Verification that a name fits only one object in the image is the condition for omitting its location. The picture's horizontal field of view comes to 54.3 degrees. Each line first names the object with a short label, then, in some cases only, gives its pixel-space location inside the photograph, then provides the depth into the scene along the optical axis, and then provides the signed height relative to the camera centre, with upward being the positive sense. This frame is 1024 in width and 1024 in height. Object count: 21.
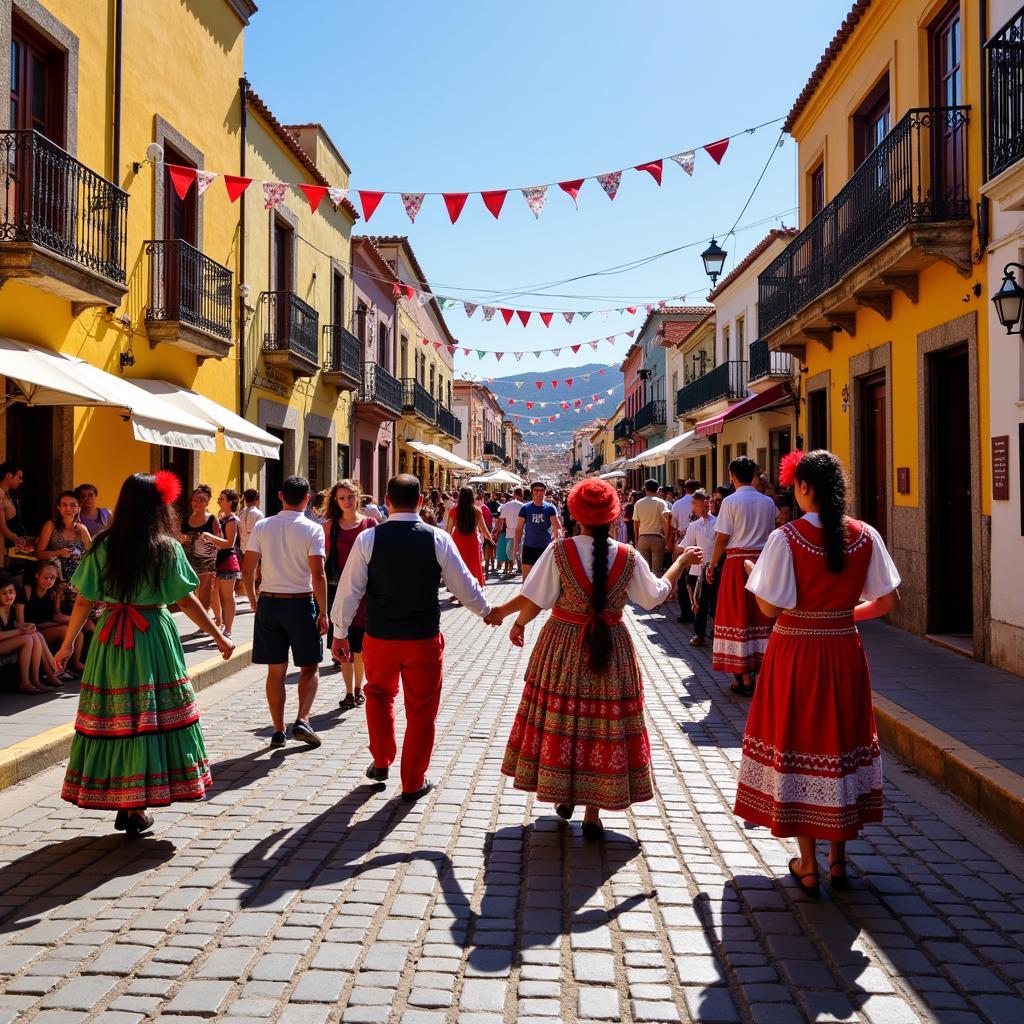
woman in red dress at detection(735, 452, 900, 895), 4.05 -0.65
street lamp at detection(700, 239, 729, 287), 17.77 +4.76
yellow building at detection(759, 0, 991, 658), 9.58 +2.63
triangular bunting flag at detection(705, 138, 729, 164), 11.54 +4.35
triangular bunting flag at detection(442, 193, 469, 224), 12.41 +4.02
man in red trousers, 5.33 -0.45
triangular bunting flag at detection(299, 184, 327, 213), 12.79 +4.28
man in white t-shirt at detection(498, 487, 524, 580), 19.60 -0.18
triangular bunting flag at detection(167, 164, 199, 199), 12.05 +4.23
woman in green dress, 4.63 -0.75
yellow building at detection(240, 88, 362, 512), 17.30 +4.12
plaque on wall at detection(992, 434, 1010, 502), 8.72 +0.48
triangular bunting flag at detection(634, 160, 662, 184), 11.80 +4.21
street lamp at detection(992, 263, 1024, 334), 8.33 +1.84
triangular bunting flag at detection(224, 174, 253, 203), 12.50 +4.35
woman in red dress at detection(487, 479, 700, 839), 4.67 -0.74
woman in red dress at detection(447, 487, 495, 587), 12.13 -0.08
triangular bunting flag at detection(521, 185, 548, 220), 12.22 +4.02
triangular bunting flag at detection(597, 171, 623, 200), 11.99 +4.12
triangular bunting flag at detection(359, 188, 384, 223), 12.73 +4.15
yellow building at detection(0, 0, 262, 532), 9.58 +3.18
